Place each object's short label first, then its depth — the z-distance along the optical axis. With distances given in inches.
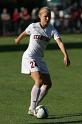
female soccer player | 498.9
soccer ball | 489.1
